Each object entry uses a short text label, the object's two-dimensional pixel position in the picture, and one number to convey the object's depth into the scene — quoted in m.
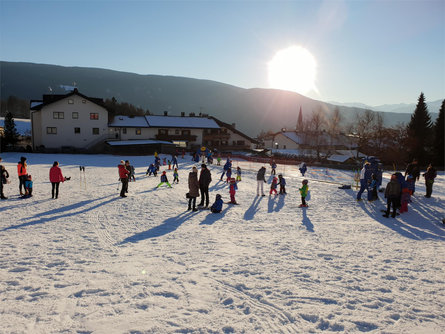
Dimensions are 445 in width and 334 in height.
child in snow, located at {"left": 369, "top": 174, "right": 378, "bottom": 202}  13.26
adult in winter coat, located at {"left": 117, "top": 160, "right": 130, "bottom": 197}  12.62
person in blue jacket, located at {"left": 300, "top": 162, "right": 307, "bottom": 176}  23.13
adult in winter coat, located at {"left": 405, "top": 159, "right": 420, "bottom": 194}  13.63
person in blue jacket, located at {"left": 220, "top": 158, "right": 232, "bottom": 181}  19.36
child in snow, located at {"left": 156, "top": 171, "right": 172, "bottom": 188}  16.26
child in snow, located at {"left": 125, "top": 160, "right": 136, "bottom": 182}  17.65
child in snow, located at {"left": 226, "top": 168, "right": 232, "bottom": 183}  17.96
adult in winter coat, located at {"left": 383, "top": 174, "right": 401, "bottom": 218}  10.13
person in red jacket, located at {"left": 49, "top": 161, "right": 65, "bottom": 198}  12.02
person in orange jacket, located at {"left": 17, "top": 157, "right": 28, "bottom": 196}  11.94
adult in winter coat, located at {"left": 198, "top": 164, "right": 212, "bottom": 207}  11.08
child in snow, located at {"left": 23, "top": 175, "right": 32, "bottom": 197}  12.46
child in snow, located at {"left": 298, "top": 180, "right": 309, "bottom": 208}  12.26
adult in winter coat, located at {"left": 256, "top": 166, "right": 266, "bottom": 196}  14.58
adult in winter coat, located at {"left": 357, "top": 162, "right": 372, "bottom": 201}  13.15
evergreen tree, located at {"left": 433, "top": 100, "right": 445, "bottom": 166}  47.44
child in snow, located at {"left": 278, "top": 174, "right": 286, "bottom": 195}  15.04
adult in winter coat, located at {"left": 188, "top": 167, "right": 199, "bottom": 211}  10.74
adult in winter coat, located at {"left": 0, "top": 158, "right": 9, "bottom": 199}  11.69
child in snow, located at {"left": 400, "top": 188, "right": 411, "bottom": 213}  11.36
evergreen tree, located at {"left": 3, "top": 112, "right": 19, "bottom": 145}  42.89
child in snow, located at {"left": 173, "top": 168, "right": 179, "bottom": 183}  17.76
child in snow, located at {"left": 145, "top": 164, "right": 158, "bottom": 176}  20.17
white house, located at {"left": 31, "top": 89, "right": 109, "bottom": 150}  42.03
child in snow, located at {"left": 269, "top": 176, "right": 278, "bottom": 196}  14.85
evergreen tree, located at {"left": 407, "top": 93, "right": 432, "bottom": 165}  48.59
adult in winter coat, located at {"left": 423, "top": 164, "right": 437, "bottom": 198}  13.43
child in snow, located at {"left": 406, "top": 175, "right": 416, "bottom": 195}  12.87
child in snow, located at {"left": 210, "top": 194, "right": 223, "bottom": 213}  10.95
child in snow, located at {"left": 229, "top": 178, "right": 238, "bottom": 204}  12.66
